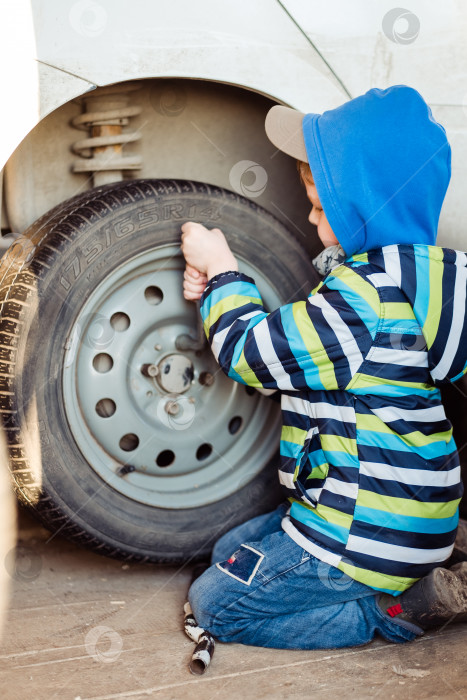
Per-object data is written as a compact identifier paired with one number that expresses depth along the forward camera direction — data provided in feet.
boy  5.23
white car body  5.04
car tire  5.59
